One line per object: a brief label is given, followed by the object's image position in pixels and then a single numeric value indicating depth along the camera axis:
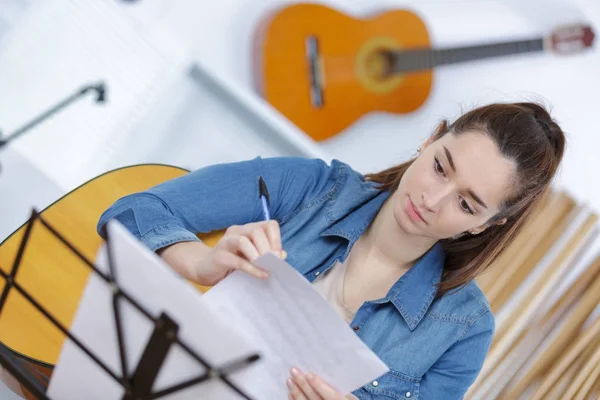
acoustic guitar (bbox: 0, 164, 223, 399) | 3.00
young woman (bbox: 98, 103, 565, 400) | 2.84
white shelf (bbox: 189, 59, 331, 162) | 3.68
